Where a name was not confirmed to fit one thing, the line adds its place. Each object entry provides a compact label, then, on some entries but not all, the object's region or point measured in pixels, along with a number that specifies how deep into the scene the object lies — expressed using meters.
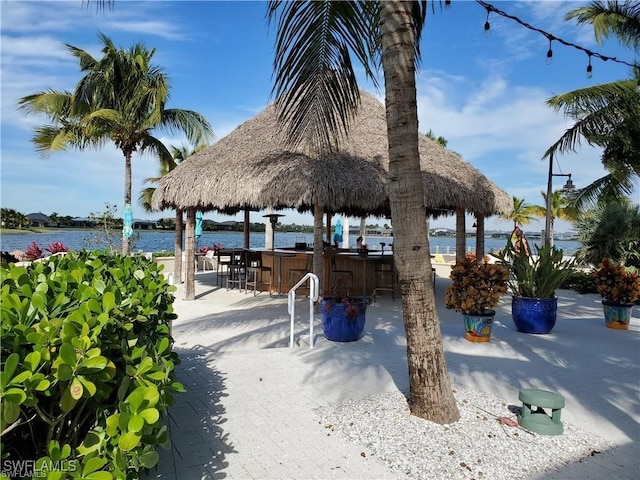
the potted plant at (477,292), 6.10
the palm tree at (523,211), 36.41
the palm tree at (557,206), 32.11
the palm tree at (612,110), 9.30
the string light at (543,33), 5.75
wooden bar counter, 10.84
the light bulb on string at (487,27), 5.88
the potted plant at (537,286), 6.70
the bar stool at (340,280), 10.40
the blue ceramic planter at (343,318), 5.82
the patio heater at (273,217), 14.13
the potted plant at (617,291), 7.35
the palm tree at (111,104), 13.75
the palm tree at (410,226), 3.25
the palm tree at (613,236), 12.10
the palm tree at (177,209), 12.89
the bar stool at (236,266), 11.44
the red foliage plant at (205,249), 16.84
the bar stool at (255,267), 10.95
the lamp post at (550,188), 12.91
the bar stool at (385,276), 10.45
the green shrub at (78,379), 1.39
